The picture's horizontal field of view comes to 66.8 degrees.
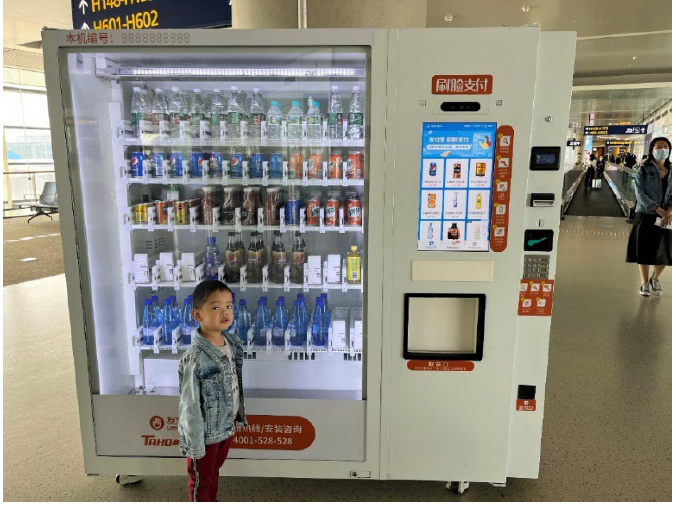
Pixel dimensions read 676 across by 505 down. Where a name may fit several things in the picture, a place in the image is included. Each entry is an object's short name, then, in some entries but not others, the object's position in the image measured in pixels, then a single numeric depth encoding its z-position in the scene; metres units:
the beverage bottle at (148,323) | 2.78
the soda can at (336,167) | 2.56
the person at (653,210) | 5.36
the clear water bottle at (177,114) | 2.58
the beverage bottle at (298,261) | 2.76
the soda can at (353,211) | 2.62
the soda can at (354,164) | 2.57
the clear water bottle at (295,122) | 2.57
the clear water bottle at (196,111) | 2.60
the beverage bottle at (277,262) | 2.76
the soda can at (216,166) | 2.65
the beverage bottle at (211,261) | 2.78
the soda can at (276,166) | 2.64
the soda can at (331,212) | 2.63
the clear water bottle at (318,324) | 2.80
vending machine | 2.10
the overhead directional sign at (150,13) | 3.45
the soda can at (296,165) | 2.61
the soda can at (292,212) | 2.65
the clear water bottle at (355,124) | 2.54
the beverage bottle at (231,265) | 2.76
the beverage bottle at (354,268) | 2.69
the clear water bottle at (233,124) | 2.62
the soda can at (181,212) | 2.67
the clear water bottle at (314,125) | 2.56
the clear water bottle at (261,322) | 2.82
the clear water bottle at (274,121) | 2.59
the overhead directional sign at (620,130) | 20.45
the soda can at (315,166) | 2.58
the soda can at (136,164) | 2.59
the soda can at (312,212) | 2.64
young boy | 2.05
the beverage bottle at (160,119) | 2.57
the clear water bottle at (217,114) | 2.63
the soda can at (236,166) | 2.64
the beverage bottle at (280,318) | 2.86
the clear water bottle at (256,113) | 2.60
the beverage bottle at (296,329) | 2.83
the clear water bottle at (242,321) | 2.84
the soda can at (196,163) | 2.65
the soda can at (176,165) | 2.64
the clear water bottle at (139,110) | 2.55
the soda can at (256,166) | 2.64
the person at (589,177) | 24.41
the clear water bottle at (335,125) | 2.55
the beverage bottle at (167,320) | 2.88
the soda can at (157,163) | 2.61
